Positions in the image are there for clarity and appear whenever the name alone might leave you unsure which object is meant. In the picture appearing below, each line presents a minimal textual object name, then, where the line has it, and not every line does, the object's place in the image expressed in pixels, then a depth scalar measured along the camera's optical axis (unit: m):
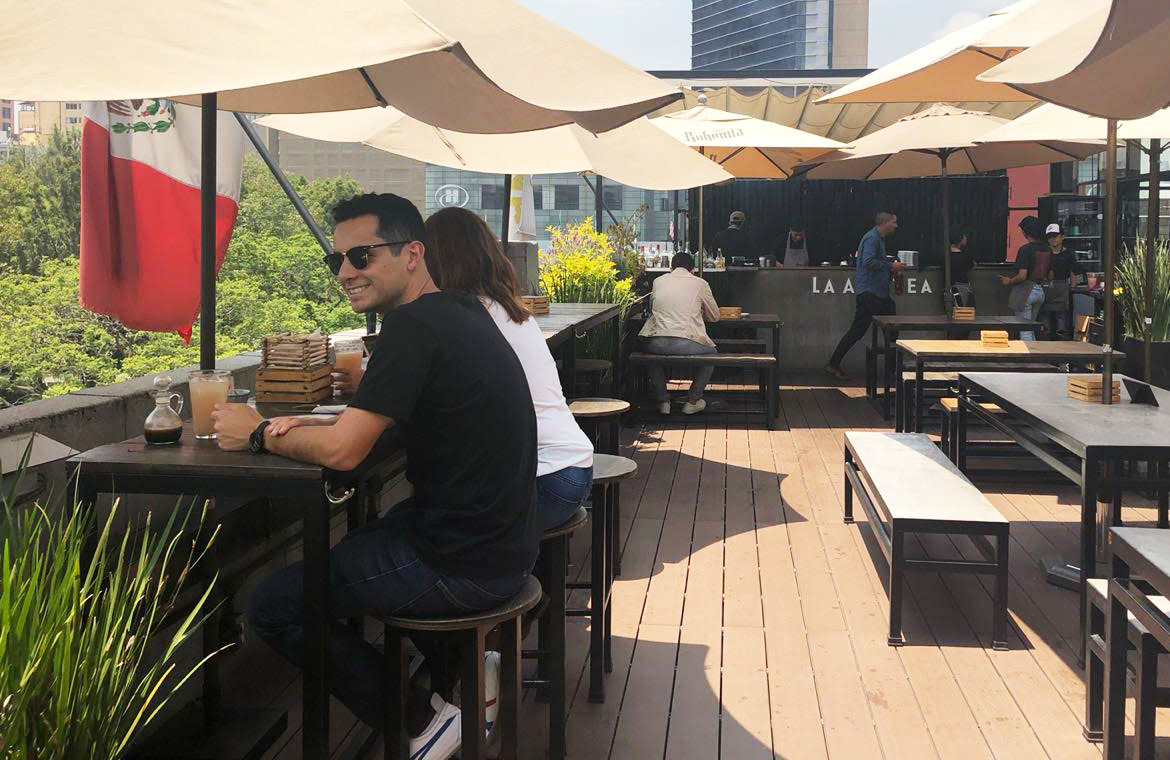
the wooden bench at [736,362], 8.98
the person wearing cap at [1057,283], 12.06
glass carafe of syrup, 2.59
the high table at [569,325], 5.84
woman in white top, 3.17
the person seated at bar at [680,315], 9.23
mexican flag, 3.89
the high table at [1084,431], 3.79
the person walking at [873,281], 11.17
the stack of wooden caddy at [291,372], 3.23
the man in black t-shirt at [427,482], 2.46
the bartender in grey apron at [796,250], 13.55
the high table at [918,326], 9.07
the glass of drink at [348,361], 3.40
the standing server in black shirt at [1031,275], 11.66
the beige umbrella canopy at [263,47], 1.76
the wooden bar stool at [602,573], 3.58
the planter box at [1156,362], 6.58
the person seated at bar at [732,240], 13.11
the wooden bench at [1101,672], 2.77
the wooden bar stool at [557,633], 3.14
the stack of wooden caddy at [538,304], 6.88
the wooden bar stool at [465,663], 2.50
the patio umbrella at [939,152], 9.12
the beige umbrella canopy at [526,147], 5.21
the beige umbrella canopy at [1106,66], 3.36
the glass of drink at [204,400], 2.72
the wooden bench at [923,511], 4.06
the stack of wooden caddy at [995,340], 7.30
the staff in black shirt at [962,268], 12.09
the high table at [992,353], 6.74
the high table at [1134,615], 2.61
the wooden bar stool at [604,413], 4.80
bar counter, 12.55
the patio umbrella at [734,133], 8.93
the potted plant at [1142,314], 6.61
